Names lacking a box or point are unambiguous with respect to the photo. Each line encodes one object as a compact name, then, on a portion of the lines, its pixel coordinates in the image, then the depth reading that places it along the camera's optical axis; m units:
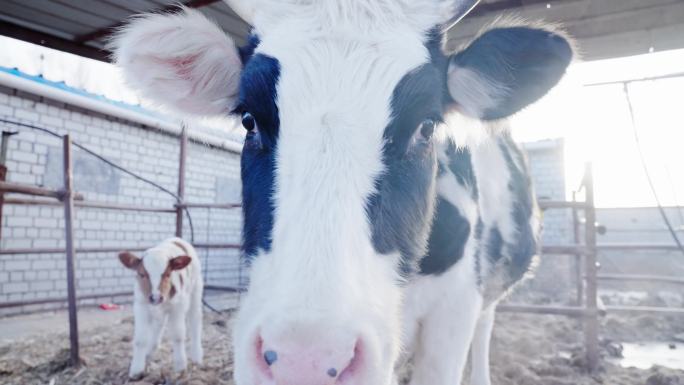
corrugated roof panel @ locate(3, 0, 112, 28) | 3.29
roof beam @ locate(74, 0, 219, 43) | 3.28
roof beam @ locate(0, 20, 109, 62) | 3.61
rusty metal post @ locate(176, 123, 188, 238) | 6.30
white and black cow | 1.02
